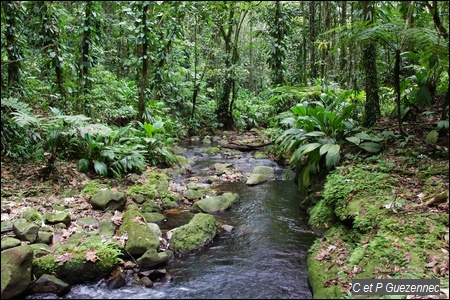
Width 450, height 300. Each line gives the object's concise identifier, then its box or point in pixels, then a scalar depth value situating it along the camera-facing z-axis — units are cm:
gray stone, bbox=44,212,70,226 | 473
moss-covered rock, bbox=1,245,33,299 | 333
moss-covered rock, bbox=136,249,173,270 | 413
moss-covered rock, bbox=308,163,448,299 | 326
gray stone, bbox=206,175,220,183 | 822
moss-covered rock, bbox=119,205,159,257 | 431
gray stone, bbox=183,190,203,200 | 691
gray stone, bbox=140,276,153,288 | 378
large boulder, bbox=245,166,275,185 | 802
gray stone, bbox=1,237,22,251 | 377
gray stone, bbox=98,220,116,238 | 467
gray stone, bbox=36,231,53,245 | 425
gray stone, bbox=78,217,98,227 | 492
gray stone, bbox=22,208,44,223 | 462
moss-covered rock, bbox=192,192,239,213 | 629
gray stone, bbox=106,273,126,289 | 374
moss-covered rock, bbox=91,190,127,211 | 554
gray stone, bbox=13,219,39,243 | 418
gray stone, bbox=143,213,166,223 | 569
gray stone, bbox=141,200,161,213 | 605
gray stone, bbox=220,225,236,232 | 541
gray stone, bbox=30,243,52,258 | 394
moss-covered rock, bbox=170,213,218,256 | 468
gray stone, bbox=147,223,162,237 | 501
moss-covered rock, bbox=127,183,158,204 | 632
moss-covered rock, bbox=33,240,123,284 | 374
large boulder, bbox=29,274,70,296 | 357
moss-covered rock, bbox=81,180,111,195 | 598
